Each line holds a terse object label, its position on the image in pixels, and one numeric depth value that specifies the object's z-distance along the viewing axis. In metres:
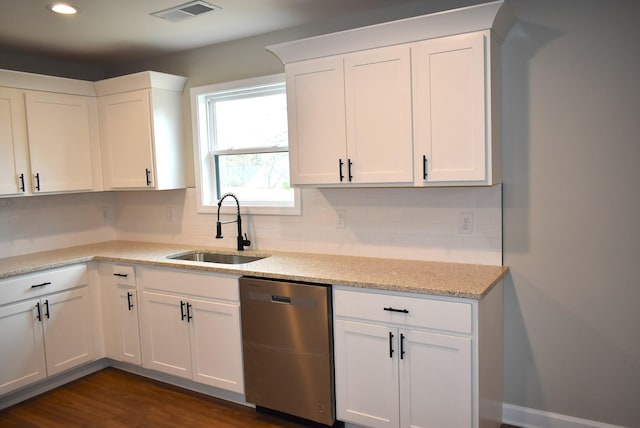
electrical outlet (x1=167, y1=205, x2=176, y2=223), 4.02
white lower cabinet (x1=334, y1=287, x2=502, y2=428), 2.28
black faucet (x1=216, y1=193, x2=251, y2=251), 3.51
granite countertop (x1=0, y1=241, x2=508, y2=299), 2.38
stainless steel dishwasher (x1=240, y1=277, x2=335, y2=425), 2.64
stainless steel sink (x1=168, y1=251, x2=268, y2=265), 3.49
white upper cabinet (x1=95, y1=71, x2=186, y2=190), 3.66
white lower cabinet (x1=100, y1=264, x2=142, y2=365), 3.47
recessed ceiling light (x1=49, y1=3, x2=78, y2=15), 2.70
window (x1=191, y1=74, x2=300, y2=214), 3.49
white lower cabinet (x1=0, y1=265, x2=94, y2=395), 3.13
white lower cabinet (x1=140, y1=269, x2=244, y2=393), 3.00
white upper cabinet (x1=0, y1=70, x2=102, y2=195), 3.43
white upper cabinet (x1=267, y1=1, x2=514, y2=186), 2.40
